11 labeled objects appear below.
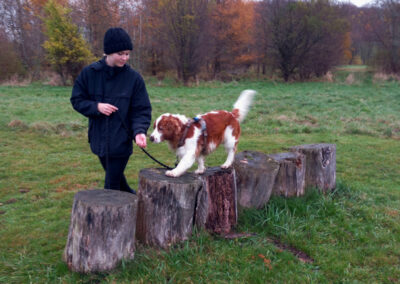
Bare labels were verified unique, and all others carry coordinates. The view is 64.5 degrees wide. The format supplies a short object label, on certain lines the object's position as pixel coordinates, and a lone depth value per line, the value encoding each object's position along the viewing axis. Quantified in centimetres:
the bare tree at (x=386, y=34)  3160
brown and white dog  394
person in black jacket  373
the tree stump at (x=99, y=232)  309
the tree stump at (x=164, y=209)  353
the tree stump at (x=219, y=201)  396
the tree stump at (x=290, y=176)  483
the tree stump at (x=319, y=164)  518
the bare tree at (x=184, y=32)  2680
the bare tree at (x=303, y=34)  2939
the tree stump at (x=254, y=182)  445
